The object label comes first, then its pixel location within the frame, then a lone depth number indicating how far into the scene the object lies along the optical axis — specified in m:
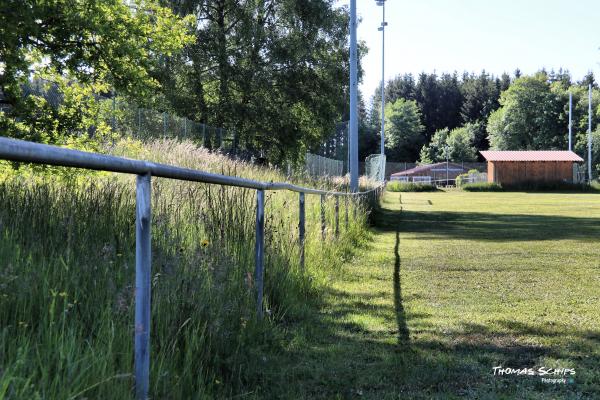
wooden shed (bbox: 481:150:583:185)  66.81
